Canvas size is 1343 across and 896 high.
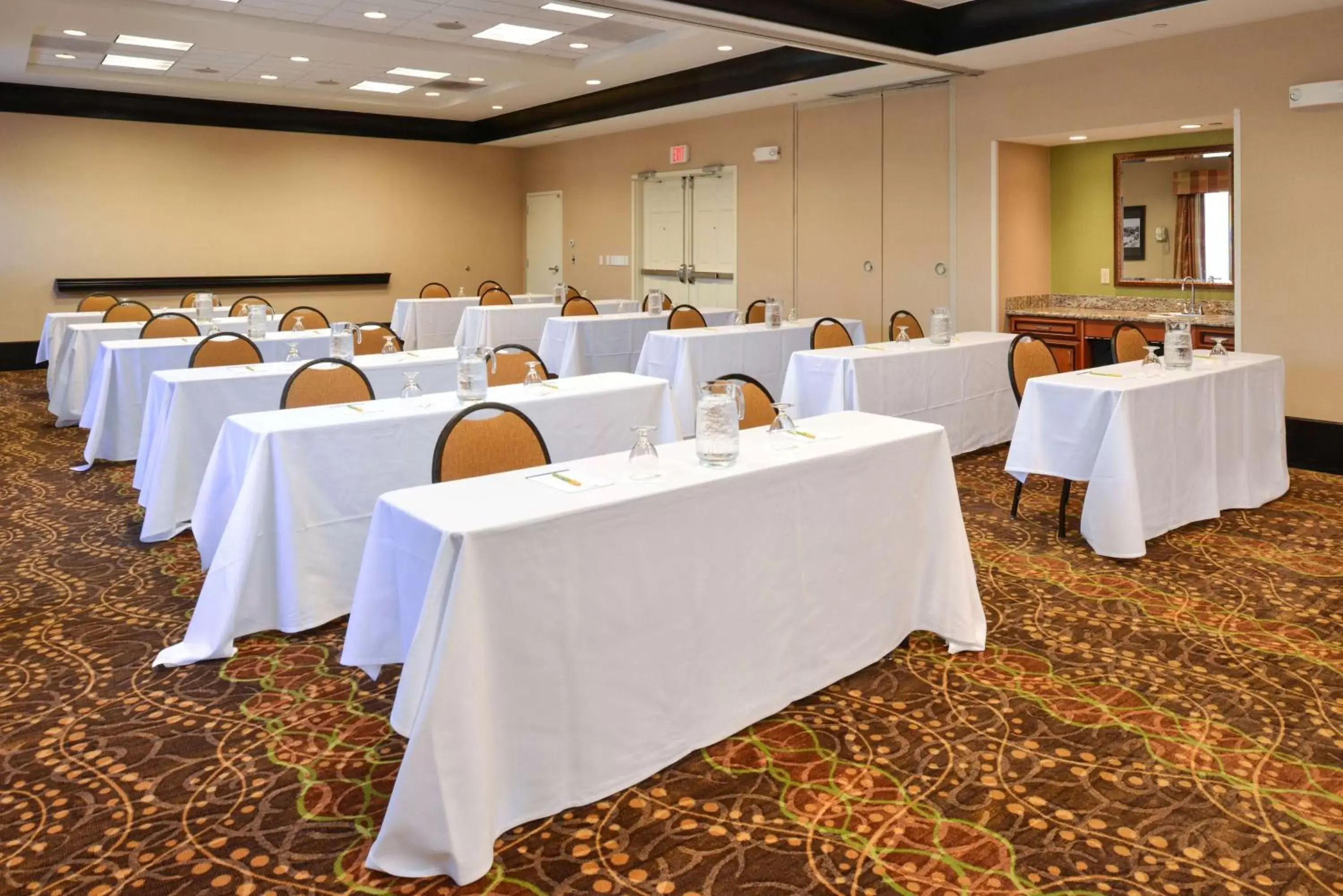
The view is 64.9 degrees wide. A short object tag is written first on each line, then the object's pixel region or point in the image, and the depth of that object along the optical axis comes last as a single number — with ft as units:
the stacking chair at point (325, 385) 16.08
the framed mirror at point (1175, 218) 28.07
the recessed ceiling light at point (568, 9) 26.86
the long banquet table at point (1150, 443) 16.26
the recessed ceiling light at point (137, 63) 35.73
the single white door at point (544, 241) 51.65
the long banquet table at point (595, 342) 30.14
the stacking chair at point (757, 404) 14.16
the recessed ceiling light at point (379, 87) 40.55
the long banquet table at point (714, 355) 25.13
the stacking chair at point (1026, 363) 19.54
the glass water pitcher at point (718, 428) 10.41
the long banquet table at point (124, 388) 22.45
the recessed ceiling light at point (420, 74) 37.63
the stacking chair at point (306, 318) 29.12
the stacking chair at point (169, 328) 26.03
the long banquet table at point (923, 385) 21.53
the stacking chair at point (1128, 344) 22.36
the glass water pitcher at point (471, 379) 15.29
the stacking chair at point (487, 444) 11.55
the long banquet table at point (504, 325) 34.96
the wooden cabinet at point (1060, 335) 29.99
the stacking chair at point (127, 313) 30.81
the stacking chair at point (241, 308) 32.71
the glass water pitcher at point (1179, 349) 18.49
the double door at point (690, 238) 41.52
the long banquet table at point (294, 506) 12.85
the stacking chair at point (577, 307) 34.96
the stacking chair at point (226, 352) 20.80
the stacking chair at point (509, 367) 19.01
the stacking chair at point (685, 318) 30.81
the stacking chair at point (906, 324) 28.66
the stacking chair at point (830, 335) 26.12
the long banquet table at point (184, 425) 17.43
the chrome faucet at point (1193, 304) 28.76
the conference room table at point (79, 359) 27.55
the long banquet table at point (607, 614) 8.19
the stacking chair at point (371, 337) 24.95
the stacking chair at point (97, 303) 36.58
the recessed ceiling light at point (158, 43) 31.96
